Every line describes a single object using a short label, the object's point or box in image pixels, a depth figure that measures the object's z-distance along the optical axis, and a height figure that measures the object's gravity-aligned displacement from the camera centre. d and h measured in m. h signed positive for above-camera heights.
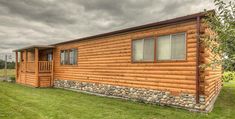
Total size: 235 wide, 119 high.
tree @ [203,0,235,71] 2.47 +0.51
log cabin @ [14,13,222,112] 5.44 -0.19
